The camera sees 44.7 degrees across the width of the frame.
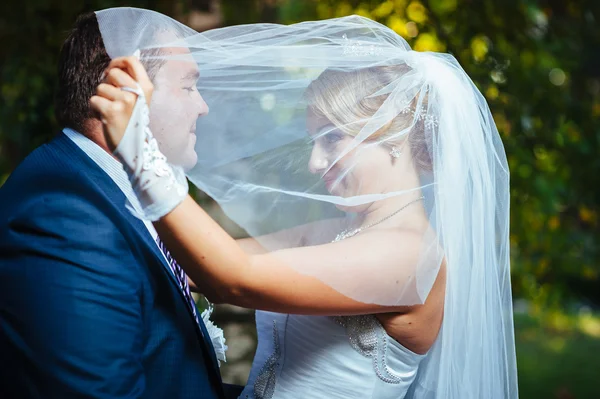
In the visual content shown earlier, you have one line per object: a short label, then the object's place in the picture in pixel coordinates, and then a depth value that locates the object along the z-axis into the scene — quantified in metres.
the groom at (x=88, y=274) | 1.74
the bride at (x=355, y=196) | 1.96
